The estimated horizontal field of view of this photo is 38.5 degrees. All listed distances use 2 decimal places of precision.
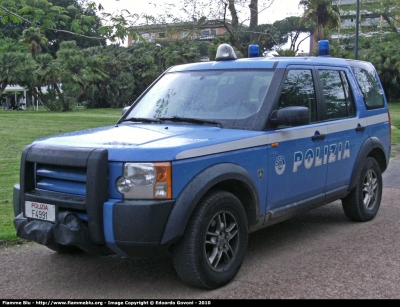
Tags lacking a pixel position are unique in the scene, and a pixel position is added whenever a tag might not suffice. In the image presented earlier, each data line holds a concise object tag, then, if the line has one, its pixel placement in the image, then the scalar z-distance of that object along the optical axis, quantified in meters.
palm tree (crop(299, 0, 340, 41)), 31.39
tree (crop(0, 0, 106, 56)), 7.74
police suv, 4.16
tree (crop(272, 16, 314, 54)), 57.46
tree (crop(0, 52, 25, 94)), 54.62
